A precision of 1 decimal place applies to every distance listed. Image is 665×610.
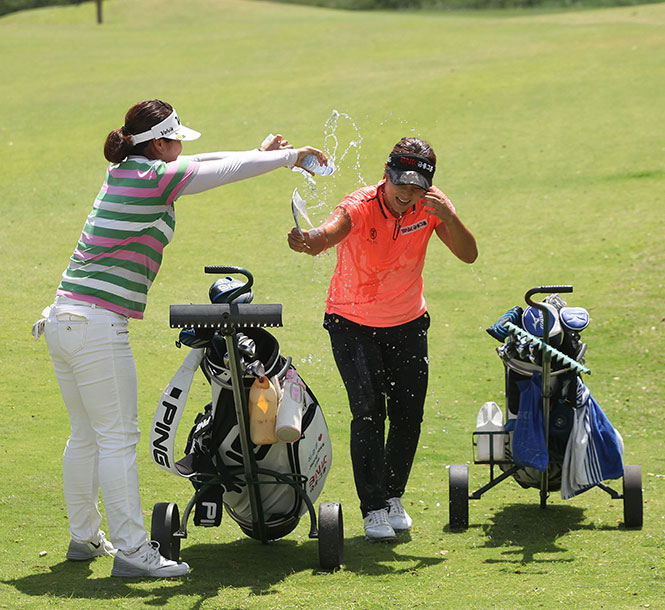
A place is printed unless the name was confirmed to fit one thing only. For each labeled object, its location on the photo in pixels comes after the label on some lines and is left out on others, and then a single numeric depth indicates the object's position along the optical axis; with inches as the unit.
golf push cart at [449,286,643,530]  445.4
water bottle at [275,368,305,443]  392.2
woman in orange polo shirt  428.5
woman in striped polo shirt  370.0
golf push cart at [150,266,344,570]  393.4
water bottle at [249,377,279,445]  391.9
